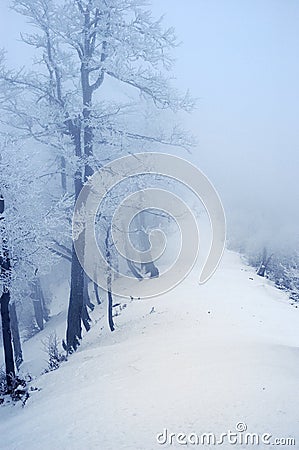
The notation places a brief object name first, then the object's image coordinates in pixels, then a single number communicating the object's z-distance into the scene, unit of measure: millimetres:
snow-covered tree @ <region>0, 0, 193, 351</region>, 9219
